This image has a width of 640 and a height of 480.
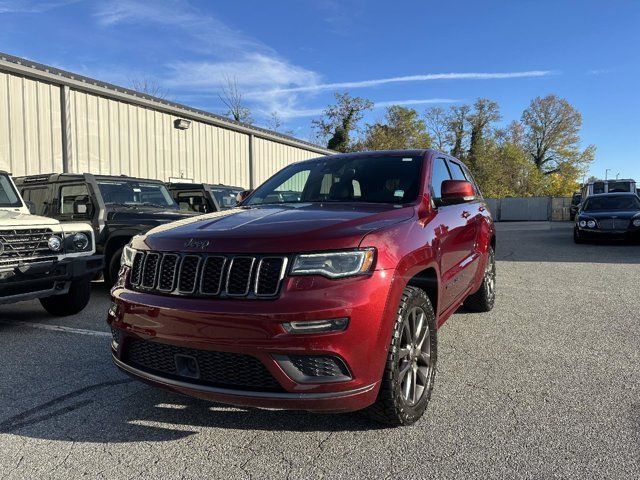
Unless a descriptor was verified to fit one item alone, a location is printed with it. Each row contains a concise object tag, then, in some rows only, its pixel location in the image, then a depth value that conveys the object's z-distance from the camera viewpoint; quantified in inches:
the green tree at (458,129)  2288.4
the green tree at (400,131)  1952.5
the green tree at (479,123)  2230.6
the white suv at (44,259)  189.6
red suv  92.2
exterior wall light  590.1
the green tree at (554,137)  2193.7
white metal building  409.4
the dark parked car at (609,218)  514.5
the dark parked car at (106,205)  271.9
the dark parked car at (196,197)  413.1
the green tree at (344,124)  1918.1
